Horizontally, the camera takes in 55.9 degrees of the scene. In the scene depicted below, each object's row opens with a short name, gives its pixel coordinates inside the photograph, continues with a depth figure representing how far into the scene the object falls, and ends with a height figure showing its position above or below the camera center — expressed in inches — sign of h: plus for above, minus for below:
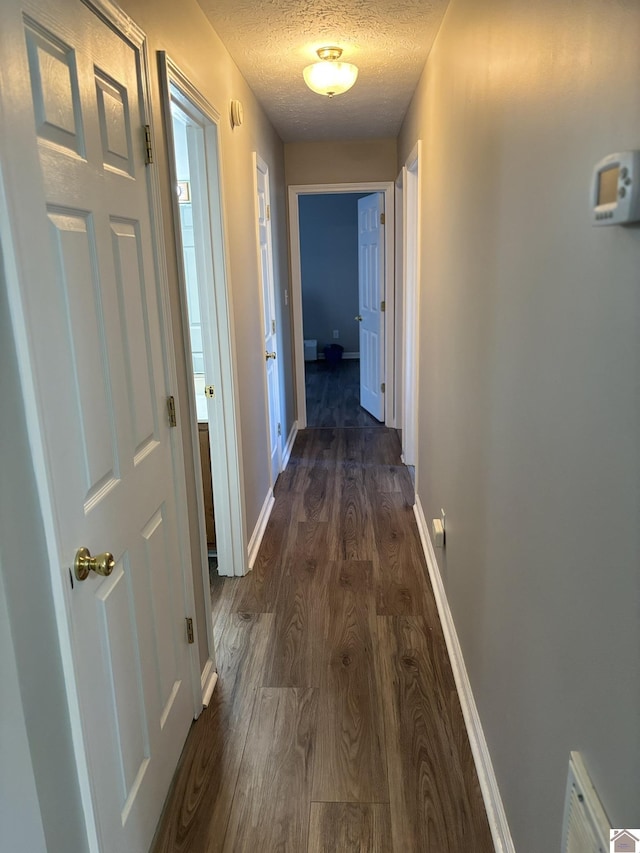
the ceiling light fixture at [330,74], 106.4 +37.1
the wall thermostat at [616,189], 28.9 +4.4
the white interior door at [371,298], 206.5 -4.3
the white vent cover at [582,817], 35.0 -32.1
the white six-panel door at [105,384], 42.5 -7.5
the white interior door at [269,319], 150.5 -7.8
